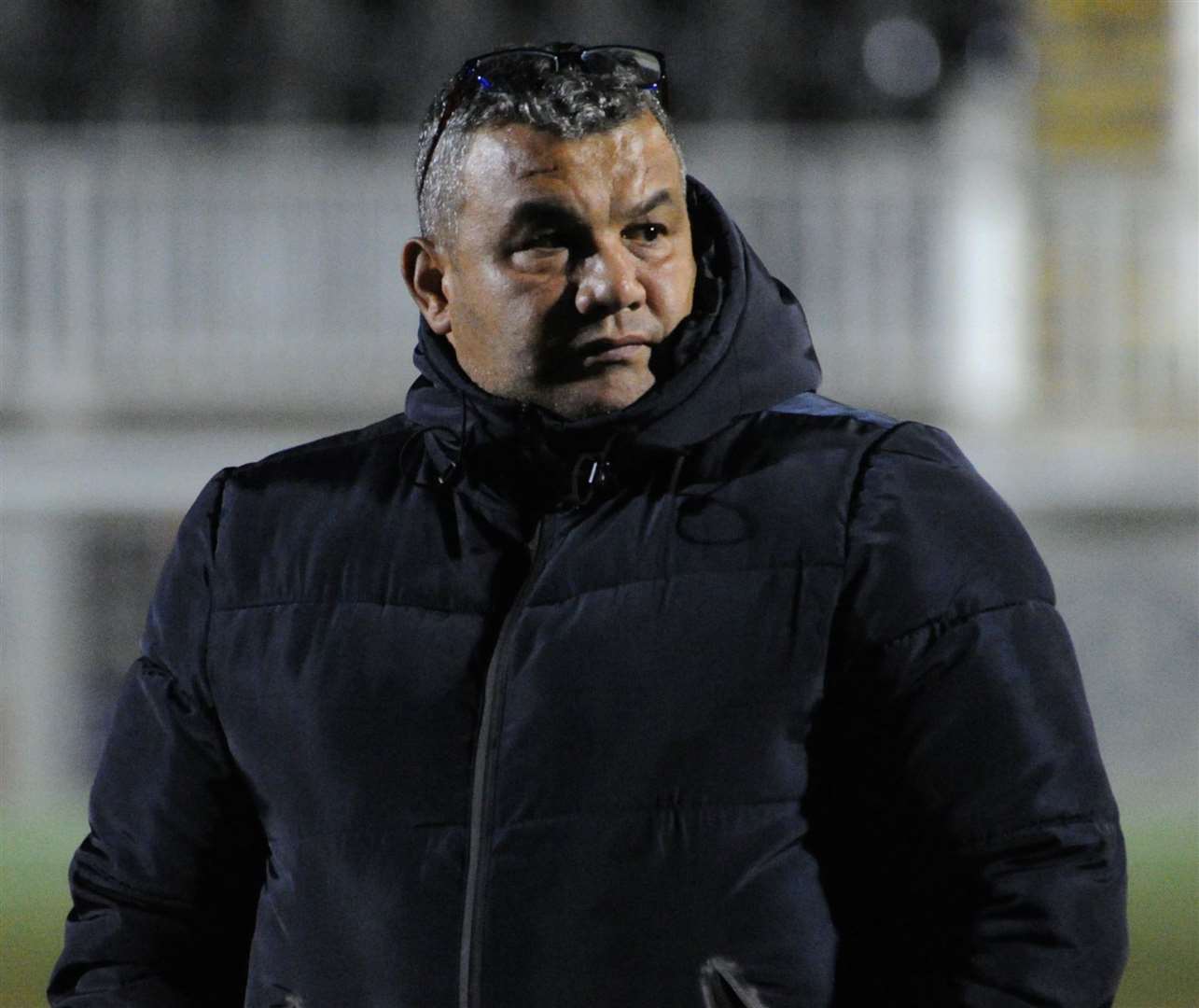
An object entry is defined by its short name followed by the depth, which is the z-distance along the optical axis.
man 7.27
